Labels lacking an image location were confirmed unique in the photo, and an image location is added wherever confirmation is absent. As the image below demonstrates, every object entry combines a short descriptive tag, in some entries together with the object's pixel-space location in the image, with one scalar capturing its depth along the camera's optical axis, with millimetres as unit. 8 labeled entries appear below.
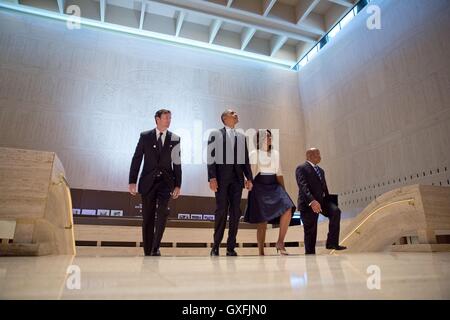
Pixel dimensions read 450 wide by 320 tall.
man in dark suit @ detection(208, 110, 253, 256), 3838
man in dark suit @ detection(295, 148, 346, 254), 4590
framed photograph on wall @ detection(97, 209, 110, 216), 9070
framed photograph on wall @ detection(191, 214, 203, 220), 9811
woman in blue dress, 4336
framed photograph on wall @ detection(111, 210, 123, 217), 9094
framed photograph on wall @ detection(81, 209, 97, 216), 8958
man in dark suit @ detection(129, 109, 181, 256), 3797
